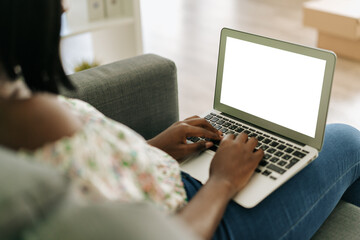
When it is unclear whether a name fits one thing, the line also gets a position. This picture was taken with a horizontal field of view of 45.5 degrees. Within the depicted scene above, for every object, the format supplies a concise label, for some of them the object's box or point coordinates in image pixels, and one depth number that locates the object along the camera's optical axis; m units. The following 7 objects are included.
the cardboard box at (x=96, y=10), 2.21
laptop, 0.96
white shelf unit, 2.18
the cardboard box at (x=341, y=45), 2.89
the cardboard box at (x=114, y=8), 2.27
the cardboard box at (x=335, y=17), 2.79
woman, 0.60
